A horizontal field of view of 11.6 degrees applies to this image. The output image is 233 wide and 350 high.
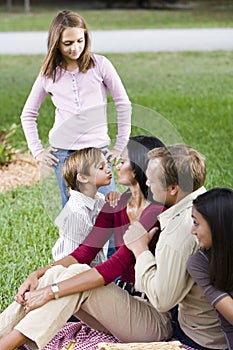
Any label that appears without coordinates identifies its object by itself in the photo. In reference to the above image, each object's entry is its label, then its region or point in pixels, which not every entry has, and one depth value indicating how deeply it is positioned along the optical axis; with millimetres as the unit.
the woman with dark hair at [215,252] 4267
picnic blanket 4899
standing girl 5778
